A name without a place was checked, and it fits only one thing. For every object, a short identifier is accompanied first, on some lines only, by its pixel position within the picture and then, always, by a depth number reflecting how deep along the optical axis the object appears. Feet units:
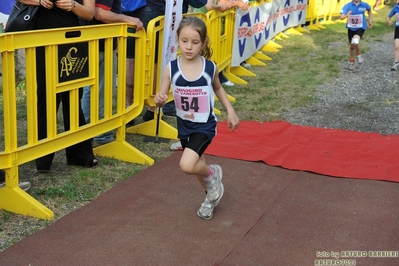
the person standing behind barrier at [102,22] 29.21
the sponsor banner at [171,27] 32.37
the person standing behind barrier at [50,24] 25.37
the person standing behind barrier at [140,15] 35.12
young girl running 22.68
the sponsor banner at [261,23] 57.04
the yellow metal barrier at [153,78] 31.88
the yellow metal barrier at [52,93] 22.33
